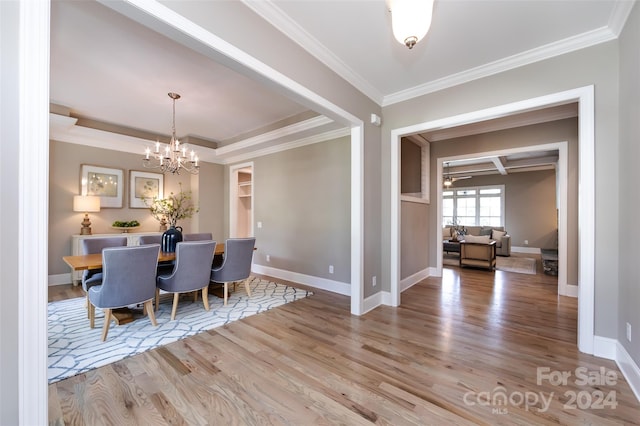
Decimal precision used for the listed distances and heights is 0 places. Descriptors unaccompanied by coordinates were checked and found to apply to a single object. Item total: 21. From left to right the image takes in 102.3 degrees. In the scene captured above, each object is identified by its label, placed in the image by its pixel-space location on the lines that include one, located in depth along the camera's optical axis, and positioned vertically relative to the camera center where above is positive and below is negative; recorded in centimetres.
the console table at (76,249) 435 -63
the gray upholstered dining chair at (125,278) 244 -65
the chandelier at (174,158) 378 +83
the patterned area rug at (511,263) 586 -130
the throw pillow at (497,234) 823 -69
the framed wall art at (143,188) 520 +51
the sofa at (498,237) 819 -76
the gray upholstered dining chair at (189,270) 299 -69
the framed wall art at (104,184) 464 +53
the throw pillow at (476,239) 590 -62
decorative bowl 490 -31
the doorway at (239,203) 619 +24
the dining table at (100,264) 262 -56
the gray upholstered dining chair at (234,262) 347 -69
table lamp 441 +10
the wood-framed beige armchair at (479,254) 582 -94
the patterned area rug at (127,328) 221 -126
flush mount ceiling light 158 +122
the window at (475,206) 980 +29
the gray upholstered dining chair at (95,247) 305 -49
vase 359 -39
